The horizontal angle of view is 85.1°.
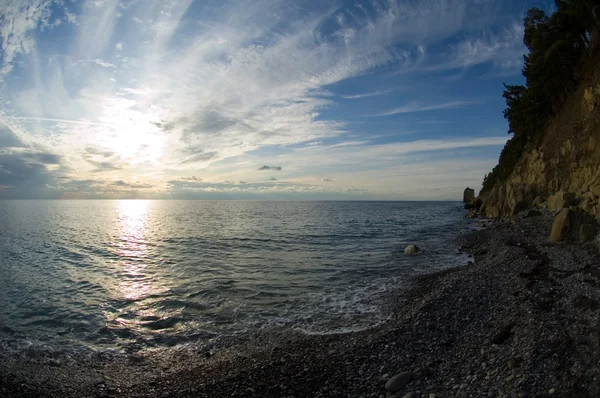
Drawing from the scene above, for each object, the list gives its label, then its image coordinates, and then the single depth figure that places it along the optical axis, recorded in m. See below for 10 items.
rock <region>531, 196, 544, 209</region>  40.21
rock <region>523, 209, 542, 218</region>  34.53
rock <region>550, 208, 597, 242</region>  20.03
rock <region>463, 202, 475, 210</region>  81.36
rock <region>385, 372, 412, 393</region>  7.42
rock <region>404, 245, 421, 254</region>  27.55
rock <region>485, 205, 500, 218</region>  49.94
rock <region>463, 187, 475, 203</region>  109.68
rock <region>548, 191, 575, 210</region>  30.23
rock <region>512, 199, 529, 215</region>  42.44
